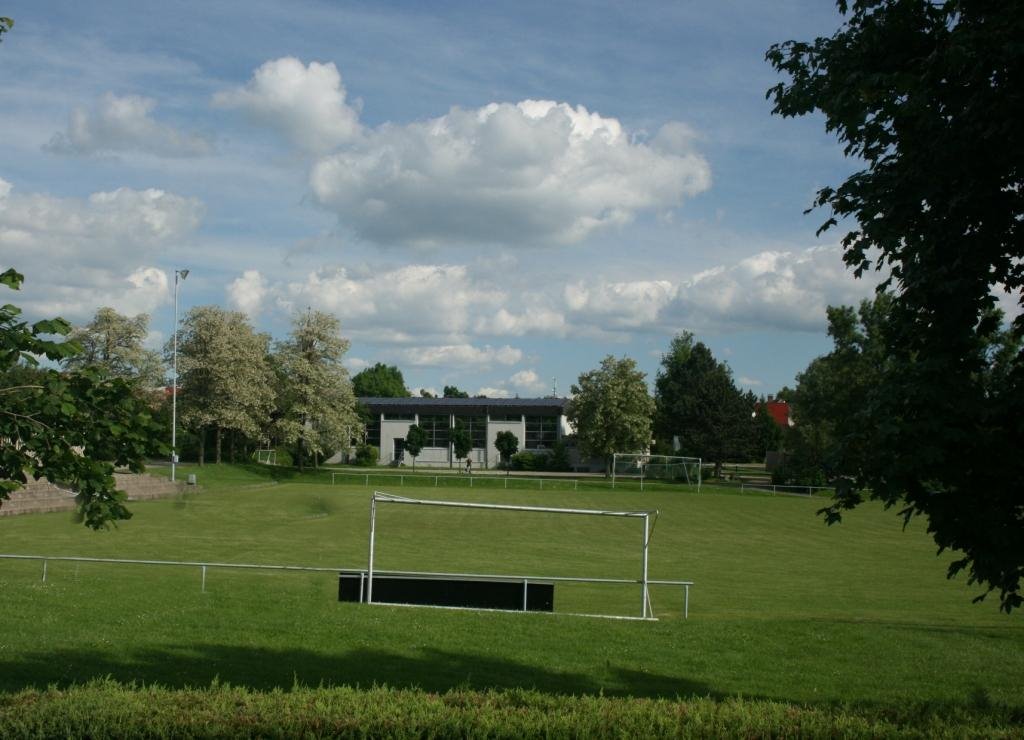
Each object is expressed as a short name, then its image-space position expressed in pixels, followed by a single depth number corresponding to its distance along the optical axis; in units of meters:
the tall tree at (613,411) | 77.19
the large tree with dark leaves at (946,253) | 6.52
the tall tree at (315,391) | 72.38
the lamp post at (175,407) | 57.17
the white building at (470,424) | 92.50
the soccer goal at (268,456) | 76.50
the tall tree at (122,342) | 67.69
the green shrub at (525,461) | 86.38
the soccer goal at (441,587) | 17.14
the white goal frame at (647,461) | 69.07
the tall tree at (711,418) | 83.44
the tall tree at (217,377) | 66.31
